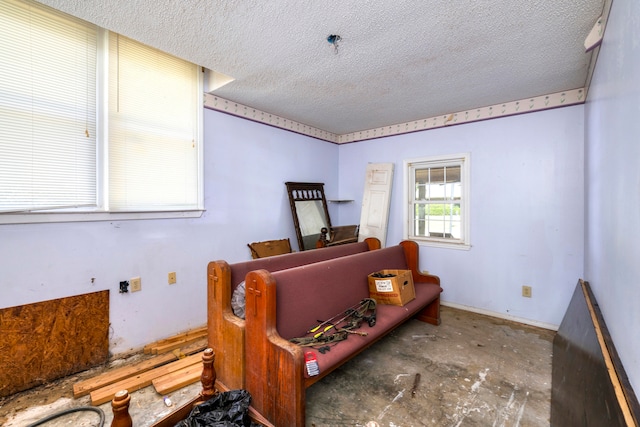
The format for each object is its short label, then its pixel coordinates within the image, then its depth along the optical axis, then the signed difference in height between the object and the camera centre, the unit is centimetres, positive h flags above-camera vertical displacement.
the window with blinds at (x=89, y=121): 193 +75
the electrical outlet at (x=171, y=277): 271 -64
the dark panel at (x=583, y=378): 103 -82
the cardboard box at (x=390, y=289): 244 -70
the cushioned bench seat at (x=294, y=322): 147 -74
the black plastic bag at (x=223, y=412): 120 -92
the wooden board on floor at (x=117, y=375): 191 -122
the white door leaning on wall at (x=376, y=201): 409 +15
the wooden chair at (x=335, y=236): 383 -36
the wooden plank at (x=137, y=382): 185 -123
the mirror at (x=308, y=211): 384 +1
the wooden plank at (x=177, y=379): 195 -123
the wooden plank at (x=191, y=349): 245 -125
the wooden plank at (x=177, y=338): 246 -121
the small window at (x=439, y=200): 356 +15
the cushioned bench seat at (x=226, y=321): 176 -73
